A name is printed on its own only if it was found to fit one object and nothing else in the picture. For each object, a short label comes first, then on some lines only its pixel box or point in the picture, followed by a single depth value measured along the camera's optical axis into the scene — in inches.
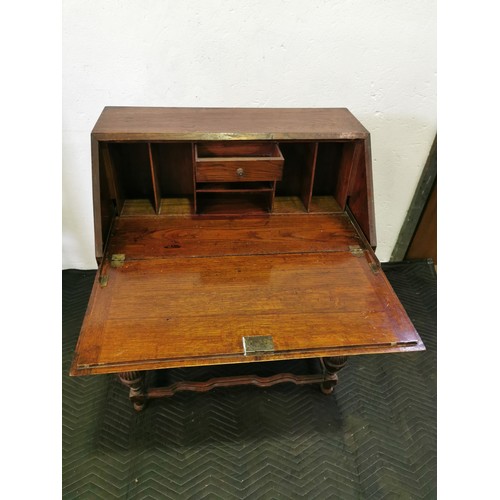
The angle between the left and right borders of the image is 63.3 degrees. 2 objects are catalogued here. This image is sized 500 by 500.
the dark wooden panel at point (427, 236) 99.5
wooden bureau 52.7
